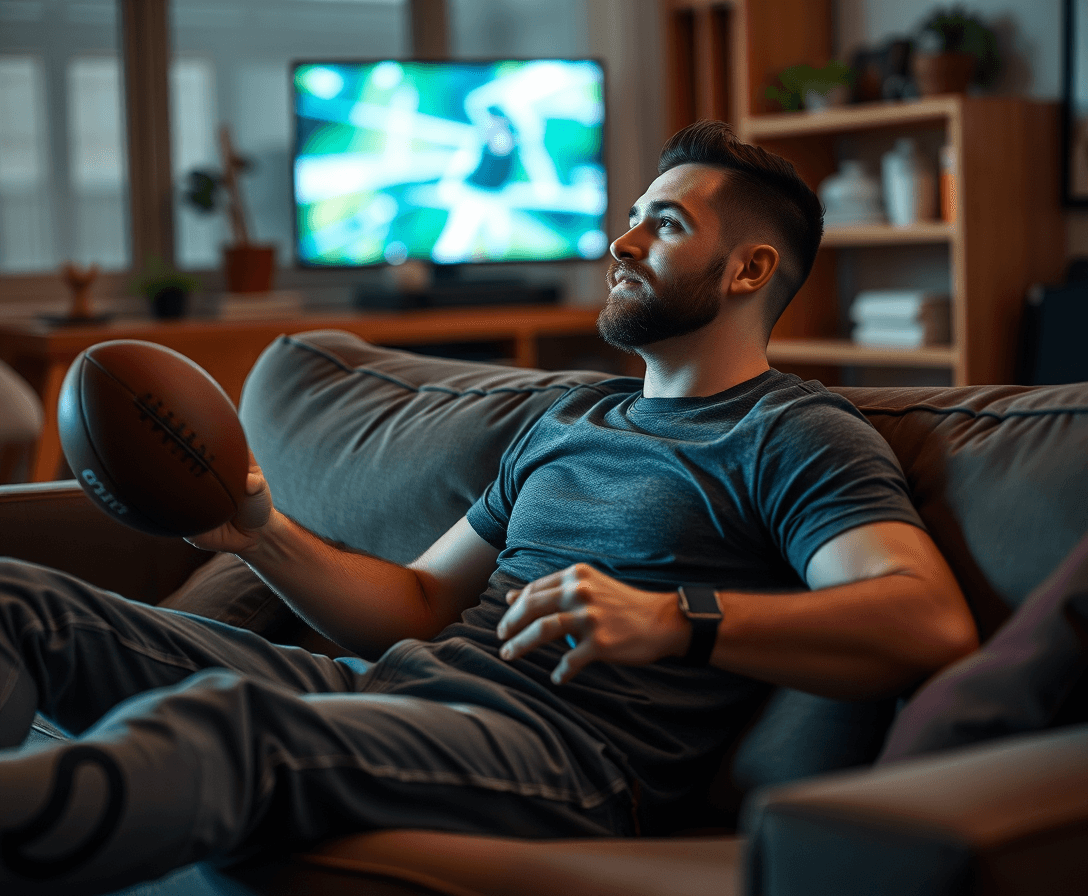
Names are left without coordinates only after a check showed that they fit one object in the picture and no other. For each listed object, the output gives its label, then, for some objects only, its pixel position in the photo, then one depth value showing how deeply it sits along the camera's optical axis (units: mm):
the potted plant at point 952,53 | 3432
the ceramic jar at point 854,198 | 3678
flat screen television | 4094
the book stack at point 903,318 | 3510
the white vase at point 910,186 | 3547
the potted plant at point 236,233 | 4207
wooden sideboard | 3594
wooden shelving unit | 3363
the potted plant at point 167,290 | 3996
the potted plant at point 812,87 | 3678
